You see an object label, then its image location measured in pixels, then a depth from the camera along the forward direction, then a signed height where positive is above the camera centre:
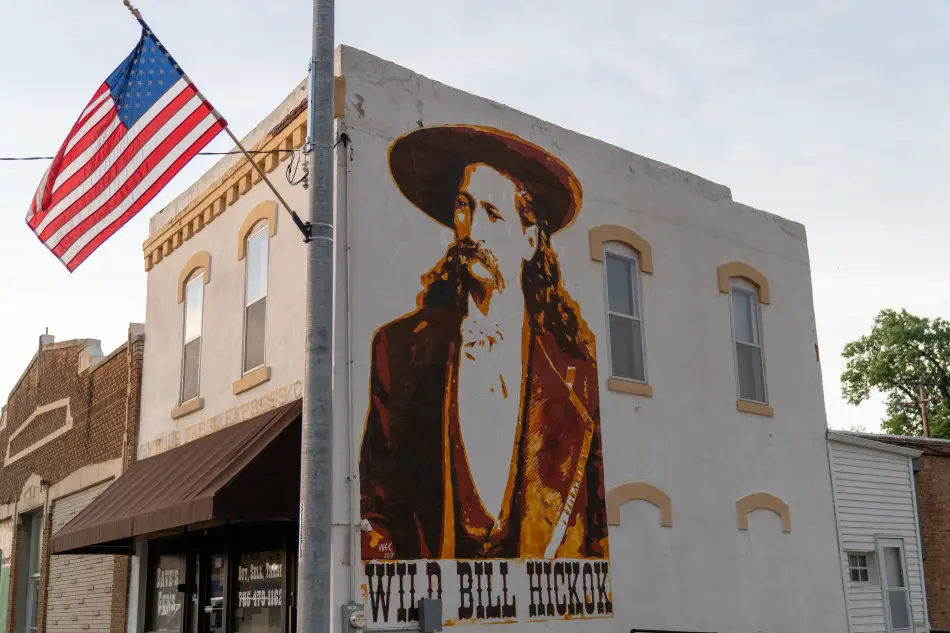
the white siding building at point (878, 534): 16.66 +0.59
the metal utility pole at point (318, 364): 7.52 +1.60
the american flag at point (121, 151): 10.24 +4.31
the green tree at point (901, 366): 56.28 +10.84
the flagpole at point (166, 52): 9.87 +4.98
